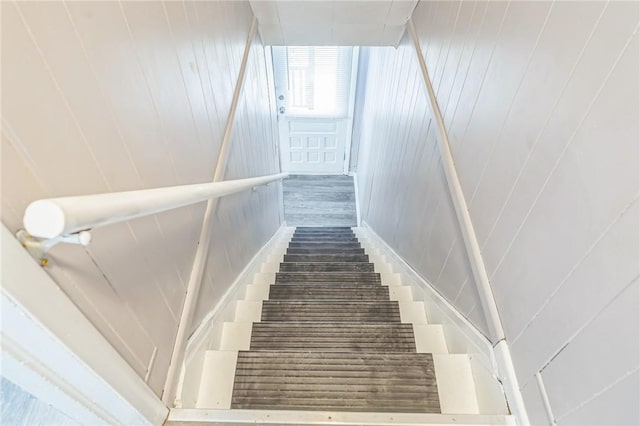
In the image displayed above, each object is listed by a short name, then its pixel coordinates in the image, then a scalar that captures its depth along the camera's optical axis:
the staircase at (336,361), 1.11
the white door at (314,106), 4.49
